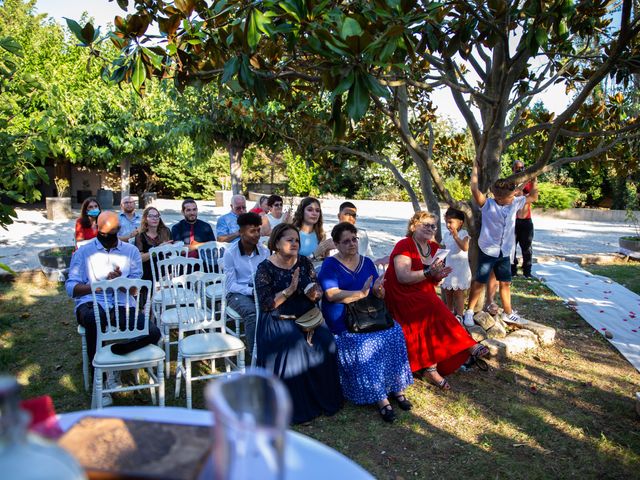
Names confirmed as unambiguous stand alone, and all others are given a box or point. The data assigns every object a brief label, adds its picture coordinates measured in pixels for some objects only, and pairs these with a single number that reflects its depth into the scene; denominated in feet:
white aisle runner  19.52
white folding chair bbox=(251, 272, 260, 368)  14.32
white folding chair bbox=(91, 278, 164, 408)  12.63
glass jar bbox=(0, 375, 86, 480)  2.92
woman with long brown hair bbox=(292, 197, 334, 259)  19.98
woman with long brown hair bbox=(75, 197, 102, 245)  22.34
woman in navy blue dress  13.74
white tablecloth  4.66
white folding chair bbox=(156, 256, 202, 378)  15.78
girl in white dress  18.99
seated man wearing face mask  14.26
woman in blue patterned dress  14.15
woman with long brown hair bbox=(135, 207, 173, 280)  20.07
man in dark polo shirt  22.22
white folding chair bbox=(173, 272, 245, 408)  13.42
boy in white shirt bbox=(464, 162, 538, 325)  17.51
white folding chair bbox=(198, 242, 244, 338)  18.93
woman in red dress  15.52
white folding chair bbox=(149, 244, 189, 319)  18.22
